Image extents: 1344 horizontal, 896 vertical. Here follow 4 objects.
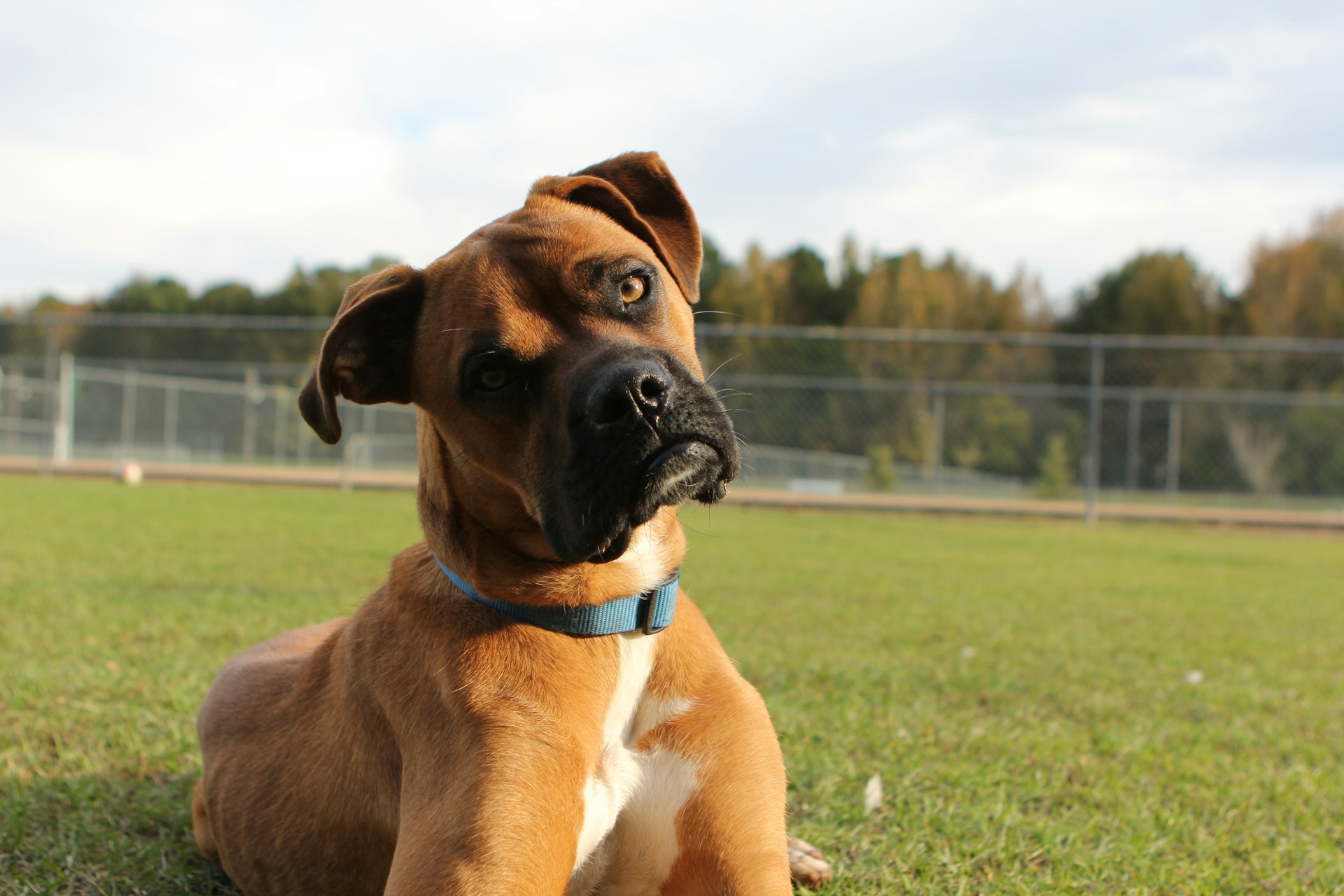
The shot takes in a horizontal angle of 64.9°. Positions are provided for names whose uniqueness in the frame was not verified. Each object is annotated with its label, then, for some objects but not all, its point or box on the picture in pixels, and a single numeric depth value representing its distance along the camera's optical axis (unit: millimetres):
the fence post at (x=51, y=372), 17516
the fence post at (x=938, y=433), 17578
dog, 2033
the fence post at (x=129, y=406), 21984
